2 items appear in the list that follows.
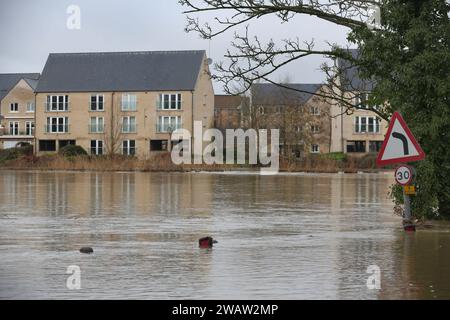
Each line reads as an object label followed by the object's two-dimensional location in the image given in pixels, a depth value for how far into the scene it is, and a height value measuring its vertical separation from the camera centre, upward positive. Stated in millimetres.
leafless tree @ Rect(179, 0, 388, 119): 17672 +3042
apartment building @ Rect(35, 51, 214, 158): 90000 +6873
